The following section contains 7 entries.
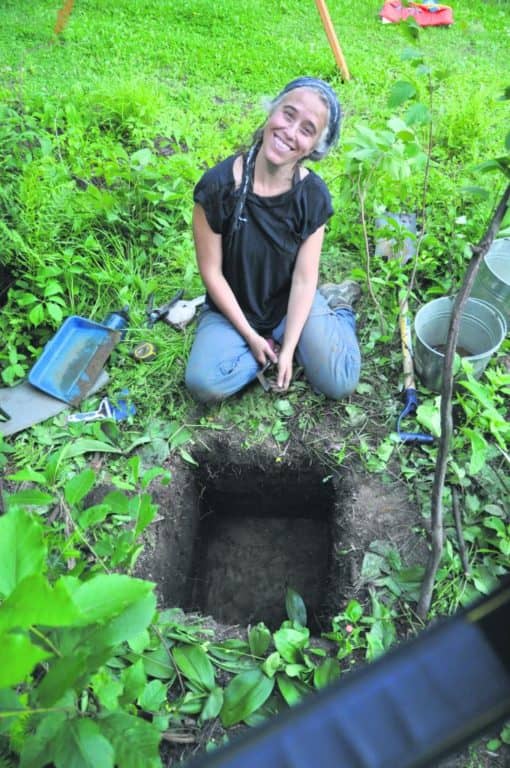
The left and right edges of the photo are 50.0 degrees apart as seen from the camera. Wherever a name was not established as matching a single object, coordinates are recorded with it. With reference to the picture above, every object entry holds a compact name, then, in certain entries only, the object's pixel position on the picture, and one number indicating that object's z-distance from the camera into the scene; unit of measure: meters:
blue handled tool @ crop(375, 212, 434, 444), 2.09
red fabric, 4.43
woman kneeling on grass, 1.84
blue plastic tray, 2.25
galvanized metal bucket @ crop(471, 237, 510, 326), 2.23
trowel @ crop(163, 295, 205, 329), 2.51
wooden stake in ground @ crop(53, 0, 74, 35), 4.18
